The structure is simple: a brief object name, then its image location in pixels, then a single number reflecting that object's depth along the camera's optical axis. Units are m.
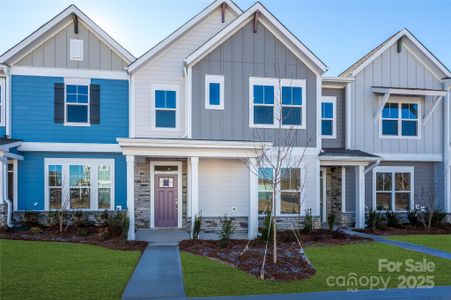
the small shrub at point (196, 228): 11.86
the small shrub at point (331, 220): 13.84
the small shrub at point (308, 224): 13.16
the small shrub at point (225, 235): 10.84
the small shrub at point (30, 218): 13.82
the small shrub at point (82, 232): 12.56
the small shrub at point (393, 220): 15.48
